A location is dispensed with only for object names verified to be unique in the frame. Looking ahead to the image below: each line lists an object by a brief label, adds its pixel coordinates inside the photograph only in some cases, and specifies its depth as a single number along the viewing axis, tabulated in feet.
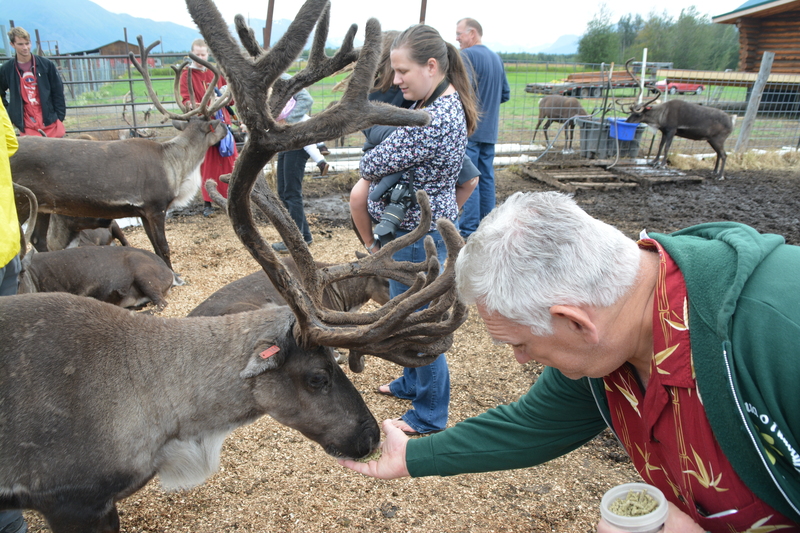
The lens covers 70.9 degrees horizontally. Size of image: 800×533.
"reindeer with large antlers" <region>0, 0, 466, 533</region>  6.64
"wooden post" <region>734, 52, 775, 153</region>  46.64
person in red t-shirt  25.67
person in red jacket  26.58
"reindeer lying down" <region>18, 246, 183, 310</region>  17.31
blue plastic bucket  41.14
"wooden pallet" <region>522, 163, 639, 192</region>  35.13
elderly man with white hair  4.10
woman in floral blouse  10.05
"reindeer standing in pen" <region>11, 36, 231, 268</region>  19.62
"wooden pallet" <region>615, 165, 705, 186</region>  36.50
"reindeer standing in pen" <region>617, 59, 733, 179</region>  40.70
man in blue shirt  20.98
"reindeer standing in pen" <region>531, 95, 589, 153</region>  49.86
